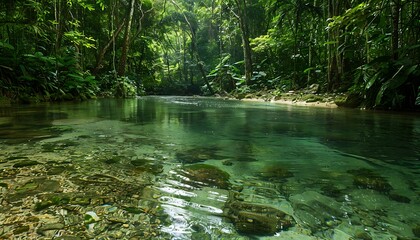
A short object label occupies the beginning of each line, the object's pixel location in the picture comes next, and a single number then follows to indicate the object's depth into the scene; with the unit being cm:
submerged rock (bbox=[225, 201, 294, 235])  112
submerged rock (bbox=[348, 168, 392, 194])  158
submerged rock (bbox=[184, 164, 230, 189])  164
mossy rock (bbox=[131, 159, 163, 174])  185
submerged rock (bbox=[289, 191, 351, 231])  119
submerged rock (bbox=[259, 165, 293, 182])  174
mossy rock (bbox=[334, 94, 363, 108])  731
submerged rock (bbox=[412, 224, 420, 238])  110
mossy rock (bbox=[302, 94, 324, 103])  932
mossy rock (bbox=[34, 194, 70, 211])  125
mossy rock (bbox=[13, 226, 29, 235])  104
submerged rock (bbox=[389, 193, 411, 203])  141
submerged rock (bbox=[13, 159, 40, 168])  185
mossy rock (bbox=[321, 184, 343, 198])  147
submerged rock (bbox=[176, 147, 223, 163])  215
